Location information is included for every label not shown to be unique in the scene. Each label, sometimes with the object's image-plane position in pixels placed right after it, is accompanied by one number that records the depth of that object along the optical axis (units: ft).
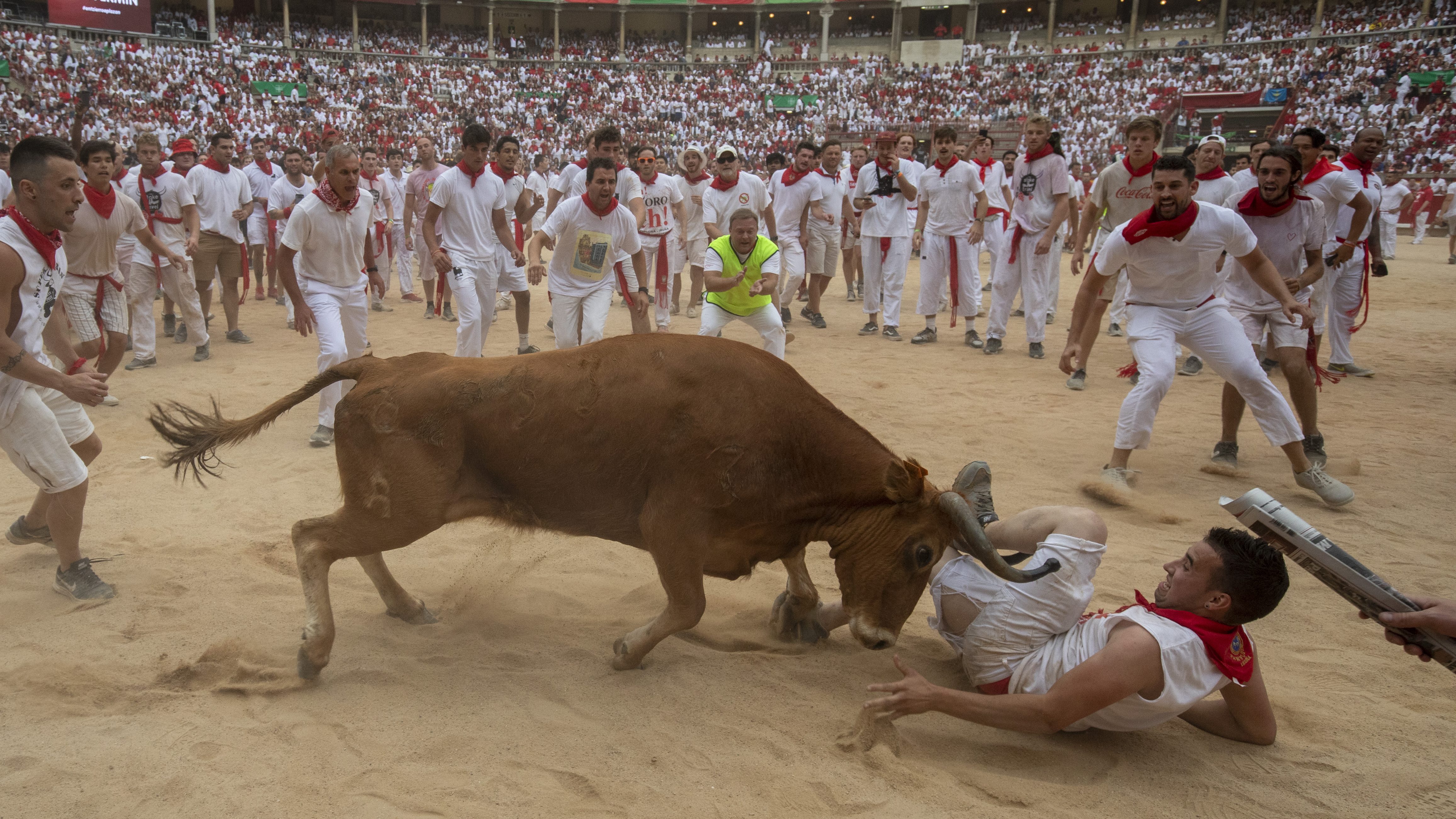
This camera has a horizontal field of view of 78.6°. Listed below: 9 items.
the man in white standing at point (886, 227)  40.19
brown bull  12.49
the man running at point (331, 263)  23.35
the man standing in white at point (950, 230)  37.86
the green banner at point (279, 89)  138.31
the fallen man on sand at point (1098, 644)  10.35
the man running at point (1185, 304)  19.84
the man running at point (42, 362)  13.43
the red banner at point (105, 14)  134.72
